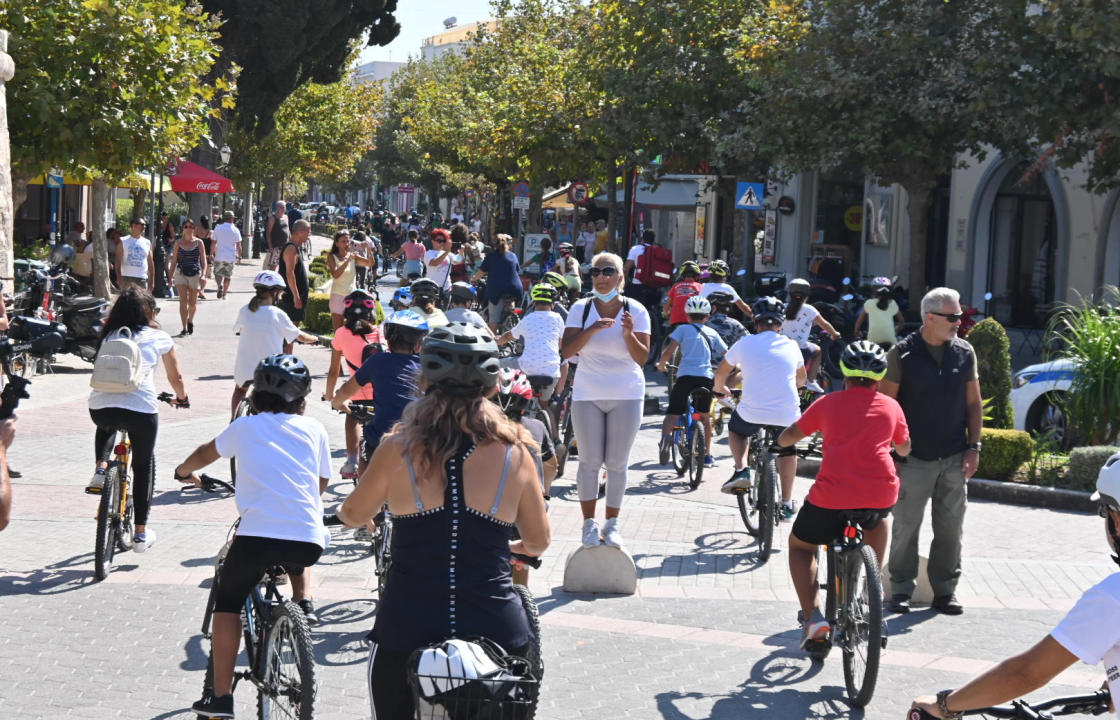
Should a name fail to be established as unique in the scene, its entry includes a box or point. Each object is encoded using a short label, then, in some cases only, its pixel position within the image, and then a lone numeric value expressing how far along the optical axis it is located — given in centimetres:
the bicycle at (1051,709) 336
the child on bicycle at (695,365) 1243
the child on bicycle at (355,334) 1034
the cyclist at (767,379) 1020
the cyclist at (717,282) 1446
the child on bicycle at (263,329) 1143
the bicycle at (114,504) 833
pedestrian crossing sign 2617
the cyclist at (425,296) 977
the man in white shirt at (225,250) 3111
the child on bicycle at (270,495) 543
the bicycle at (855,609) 640
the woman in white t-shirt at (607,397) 895
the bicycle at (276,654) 521
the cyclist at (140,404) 850
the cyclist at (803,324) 1470
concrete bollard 851
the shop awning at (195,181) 3281
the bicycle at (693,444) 1227
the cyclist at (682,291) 1549
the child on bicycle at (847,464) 695
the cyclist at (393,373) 748
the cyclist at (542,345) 1171
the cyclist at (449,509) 391
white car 1400
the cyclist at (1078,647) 321
